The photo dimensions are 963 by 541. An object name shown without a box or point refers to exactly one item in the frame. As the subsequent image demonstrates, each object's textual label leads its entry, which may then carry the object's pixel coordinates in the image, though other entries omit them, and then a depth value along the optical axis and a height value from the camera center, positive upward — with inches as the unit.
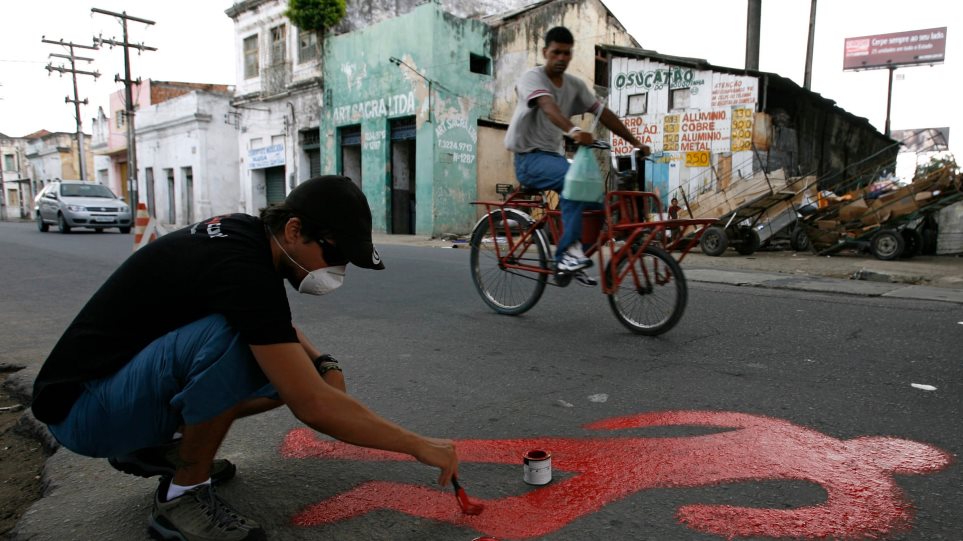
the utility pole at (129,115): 1055.0 +145.0
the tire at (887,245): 382.3 -24.5
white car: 668.1 -7.3
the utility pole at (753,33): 721.6 +197.4
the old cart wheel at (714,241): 426.6 -25.6
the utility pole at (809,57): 796.0 +187.6
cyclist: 169.6 +21.9
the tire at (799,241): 453.4 -26.5
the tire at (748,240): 430.9 -24.7
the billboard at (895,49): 1583.4 +408.3
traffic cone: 282.8 -11.9
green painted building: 750.5 +113.6
